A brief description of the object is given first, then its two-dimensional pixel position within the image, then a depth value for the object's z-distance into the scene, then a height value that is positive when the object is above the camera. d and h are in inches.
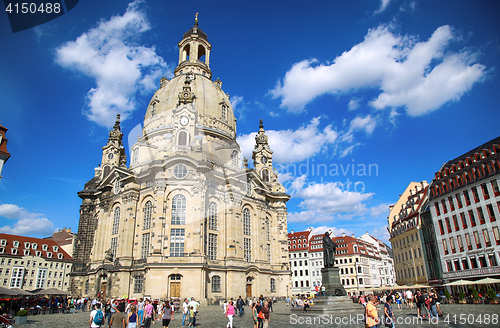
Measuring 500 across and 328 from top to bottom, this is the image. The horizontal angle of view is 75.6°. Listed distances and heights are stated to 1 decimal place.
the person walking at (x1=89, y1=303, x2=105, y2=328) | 429.1 -33.3
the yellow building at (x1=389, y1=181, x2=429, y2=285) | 1983.3 +282.6
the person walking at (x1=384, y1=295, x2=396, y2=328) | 454.9 -44.8
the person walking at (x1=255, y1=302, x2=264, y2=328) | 570.2 -49.6
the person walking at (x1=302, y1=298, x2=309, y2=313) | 911.4 -59.0
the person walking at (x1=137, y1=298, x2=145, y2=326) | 786.8 -46.8
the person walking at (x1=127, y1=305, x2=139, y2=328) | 462.0 -38.9
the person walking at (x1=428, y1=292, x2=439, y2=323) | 721.0 -51.1
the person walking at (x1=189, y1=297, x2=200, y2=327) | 709.8 -35.5
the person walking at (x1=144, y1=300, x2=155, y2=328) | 605.3 -46.2
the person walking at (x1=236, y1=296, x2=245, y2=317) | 1044.5 -58.4
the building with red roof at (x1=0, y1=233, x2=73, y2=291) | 2263.8 +213.3
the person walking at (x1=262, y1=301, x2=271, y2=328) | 557.6 -45.6
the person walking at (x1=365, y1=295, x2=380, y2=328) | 392.8 -39.5
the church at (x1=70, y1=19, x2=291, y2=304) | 1432.1 +363.5
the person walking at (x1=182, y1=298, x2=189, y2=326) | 807.8 -48.8
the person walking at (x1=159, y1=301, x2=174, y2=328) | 583.2 -47.0
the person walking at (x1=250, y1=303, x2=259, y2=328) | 591.5 -51.2
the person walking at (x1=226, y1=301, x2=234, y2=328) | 659.9 -49.1
